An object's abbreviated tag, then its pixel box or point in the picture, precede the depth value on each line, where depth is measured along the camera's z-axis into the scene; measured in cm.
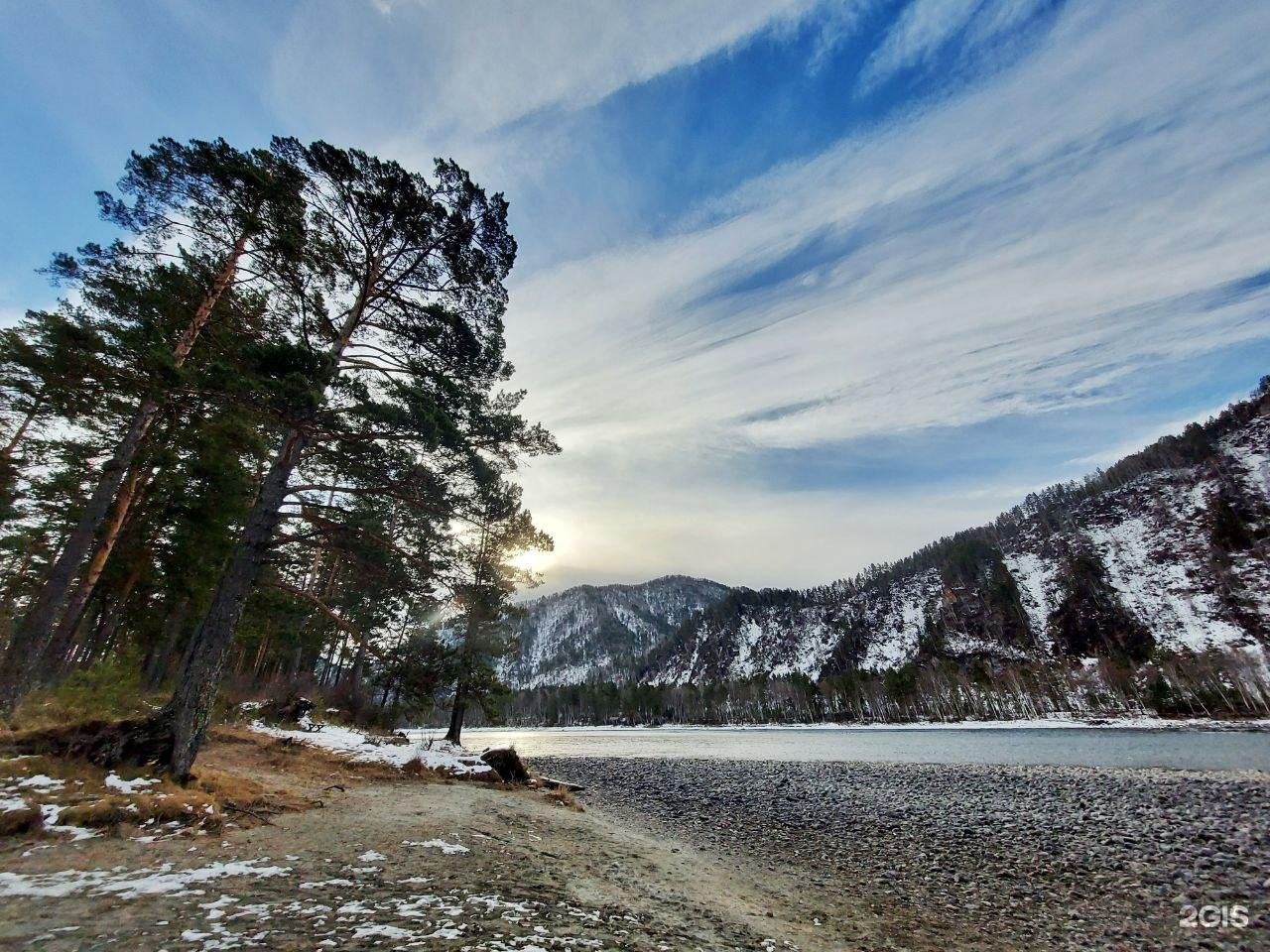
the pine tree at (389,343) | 970
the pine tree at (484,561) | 1245
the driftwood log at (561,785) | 1816
